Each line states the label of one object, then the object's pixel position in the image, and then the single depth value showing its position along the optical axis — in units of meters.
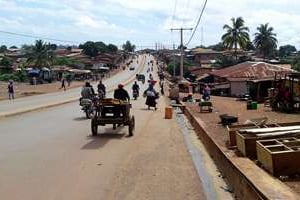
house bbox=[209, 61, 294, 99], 55.28
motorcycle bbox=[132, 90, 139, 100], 46.91
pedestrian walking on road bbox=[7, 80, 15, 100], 47.94
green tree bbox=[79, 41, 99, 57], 186.75
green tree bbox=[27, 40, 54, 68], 117.31
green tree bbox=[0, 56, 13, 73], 118.93
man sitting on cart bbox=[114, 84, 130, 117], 20.19
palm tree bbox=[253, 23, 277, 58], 111.25
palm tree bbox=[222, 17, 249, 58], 102.19
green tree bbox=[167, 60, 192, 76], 123.99
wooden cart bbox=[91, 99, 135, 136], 18.39
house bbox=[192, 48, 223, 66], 149.69
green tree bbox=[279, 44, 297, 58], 164.30
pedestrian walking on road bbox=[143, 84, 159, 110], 34.22
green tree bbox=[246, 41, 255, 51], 107.56
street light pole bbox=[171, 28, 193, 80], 85.26
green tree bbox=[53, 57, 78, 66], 142.88
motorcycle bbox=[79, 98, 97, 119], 25.14
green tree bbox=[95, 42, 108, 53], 193.50
